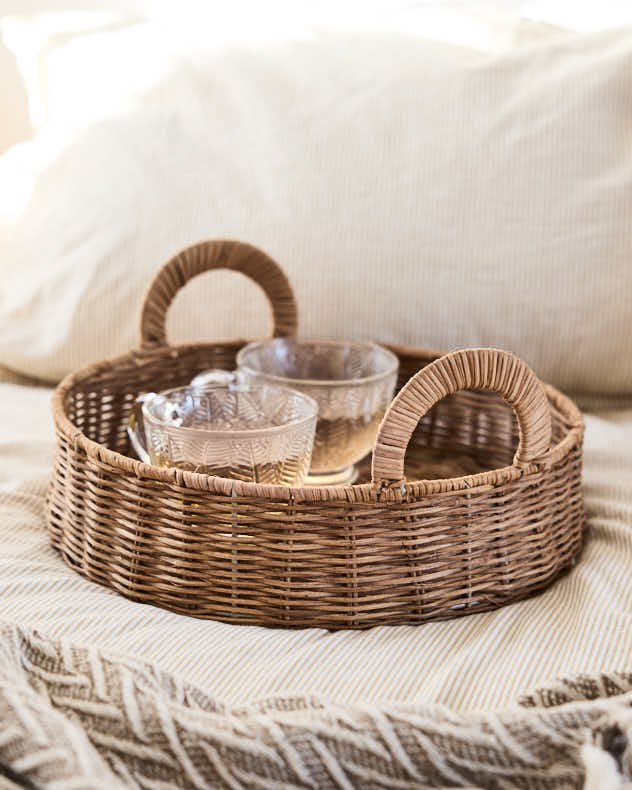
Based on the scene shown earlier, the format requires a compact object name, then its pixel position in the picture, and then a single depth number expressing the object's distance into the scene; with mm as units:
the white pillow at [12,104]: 1529
